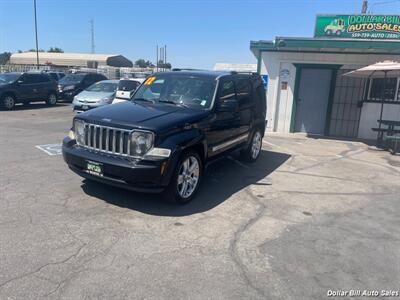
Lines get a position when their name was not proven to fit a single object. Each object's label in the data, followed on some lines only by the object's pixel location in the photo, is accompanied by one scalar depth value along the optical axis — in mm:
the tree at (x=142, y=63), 116950
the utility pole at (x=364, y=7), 25595
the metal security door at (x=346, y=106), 12391
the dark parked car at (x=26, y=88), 16406
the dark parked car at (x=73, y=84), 20812
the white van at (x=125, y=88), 13010
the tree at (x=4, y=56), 100900
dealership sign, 12109
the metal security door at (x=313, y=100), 12594
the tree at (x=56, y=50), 119000
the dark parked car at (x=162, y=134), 4664
